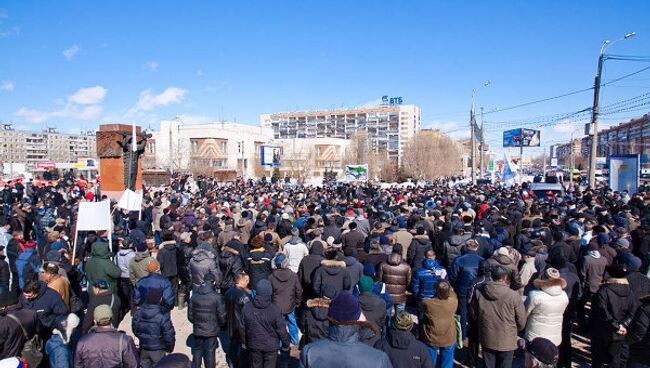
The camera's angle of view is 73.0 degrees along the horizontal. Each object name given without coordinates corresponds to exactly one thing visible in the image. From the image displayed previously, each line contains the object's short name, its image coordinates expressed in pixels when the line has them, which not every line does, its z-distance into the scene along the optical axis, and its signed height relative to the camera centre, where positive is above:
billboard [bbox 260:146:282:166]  48.24 +1.25
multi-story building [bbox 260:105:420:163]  108.94 +11.67
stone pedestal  17.64 +0.22
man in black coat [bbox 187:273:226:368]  5.05 -1.70
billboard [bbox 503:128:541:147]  52.78 +3.48
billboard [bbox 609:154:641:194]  20.69 -0.27
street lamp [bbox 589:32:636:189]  20.38 +2.40
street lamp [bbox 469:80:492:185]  31.10 +2.05
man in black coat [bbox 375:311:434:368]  3.56 -1.48
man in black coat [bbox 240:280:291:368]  4.59 -1.65
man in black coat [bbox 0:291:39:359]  4.04 -1.49
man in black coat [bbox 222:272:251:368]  5.10 -1.70
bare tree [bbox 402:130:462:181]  53.12 +1.13
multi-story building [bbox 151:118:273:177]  71.75 +3.77
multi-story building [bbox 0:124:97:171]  138.38 +8.00
